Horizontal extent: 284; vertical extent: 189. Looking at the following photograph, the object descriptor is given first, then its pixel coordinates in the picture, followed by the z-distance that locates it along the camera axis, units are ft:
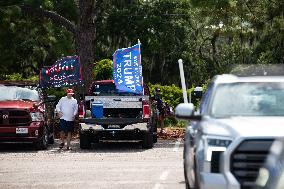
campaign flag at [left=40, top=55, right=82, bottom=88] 80.64
